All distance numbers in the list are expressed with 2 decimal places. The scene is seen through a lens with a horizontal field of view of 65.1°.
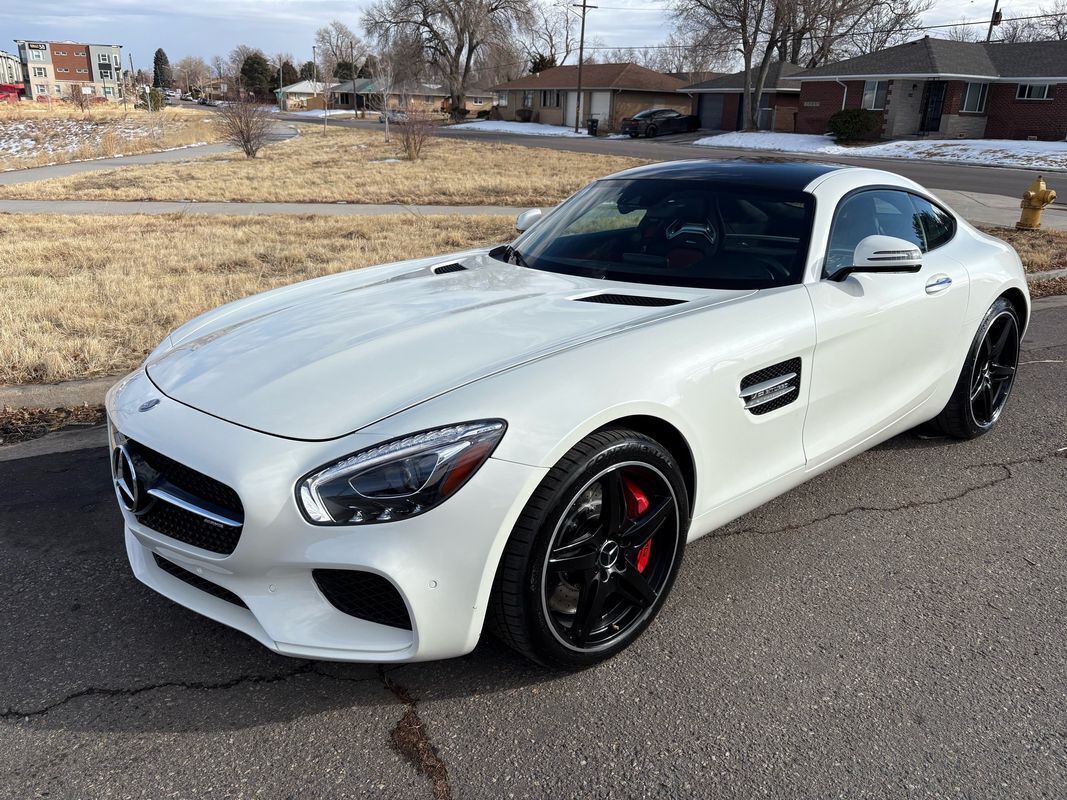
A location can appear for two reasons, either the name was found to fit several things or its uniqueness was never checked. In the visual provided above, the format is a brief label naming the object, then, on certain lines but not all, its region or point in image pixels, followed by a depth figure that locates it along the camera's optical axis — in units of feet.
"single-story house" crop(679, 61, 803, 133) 157.89
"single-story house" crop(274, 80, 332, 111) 359.87
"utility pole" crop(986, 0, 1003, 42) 174.81
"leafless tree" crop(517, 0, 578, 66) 239.09
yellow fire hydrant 37.27
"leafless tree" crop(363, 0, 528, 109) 230.89
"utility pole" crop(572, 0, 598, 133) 181.90
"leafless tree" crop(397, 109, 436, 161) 83.51
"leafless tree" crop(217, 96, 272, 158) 82.64
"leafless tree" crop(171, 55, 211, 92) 565.53
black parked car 151.84
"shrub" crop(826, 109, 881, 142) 121.08
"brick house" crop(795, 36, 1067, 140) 120.06
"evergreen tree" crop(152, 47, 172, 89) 502.38
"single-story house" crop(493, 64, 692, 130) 192.85
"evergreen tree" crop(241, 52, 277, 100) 364.99
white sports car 7.06
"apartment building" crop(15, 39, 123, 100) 452.35
